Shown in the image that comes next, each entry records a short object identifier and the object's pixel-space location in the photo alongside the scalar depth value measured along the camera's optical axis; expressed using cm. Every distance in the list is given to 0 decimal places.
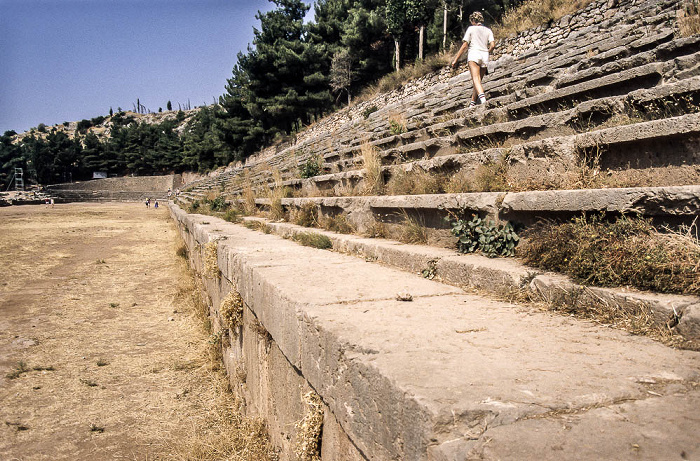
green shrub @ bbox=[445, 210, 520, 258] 267
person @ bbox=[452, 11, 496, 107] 666
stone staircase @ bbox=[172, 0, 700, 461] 104
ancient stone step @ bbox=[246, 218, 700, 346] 155
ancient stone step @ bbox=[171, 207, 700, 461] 98
